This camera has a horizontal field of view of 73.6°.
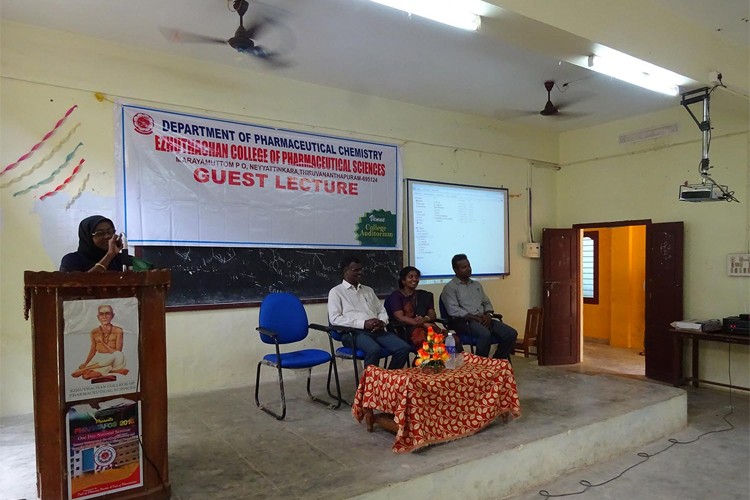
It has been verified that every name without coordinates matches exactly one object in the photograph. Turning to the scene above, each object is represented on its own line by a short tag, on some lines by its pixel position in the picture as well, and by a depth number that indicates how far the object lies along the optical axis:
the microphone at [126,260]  2.72
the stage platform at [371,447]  2.47
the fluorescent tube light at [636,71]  3.39
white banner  3.98
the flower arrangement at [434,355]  3.13
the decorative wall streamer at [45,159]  3.55
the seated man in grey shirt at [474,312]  4.56
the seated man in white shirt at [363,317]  3.74
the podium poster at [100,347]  2.07
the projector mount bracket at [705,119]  4.02
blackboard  4.13
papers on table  4.94
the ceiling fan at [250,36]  3.23
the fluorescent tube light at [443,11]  2.64
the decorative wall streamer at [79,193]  3.74
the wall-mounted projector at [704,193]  4.02
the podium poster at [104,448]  2.07
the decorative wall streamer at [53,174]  3.60
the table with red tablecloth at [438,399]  2.83
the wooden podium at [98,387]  2.03
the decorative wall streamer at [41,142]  3.55
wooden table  4.72
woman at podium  2.62
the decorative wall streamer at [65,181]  3.66
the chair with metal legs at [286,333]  3.47
